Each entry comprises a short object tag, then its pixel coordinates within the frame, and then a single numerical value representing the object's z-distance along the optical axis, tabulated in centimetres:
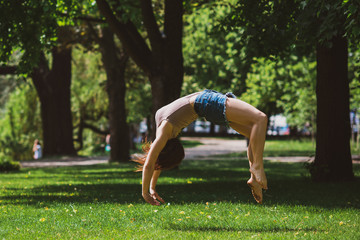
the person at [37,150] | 3155
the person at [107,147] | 3838
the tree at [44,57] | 1366
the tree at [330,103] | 1210
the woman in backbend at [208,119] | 618
